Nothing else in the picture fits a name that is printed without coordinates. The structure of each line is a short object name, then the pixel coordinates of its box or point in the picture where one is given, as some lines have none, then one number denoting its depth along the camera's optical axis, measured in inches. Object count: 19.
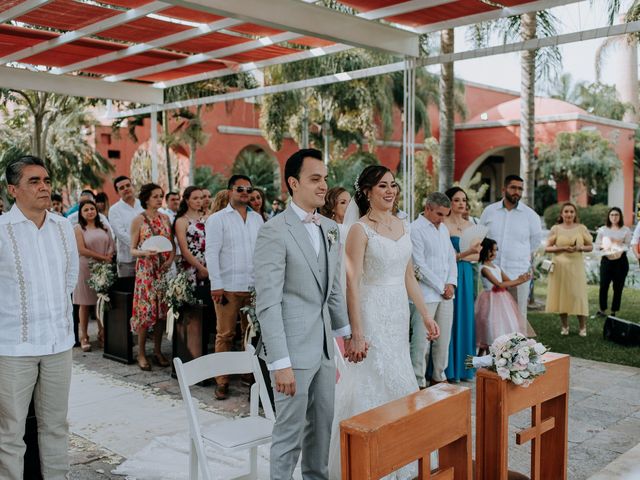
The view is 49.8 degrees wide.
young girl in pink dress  289.1
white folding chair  148.3
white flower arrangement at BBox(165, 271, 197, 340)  273.9
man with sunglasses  254.1
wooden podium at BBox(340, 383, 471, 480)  99.0
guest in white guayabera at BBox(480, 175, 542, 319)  310.0
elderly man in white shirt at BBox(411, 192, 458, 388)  256.1
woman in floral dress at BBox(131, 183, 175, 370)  289.3
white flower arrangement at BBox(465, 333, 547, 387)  130.4
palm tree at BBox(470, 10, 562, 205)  501.7
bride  175.9
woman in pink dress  323.3
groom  136.3
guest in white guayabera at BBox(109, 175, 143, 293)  327.9
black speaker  340.8
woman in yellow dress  362.3
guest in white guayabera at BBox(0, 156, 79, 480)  149.4
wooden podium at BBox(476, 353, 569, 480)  131.0
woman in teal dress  278.7
